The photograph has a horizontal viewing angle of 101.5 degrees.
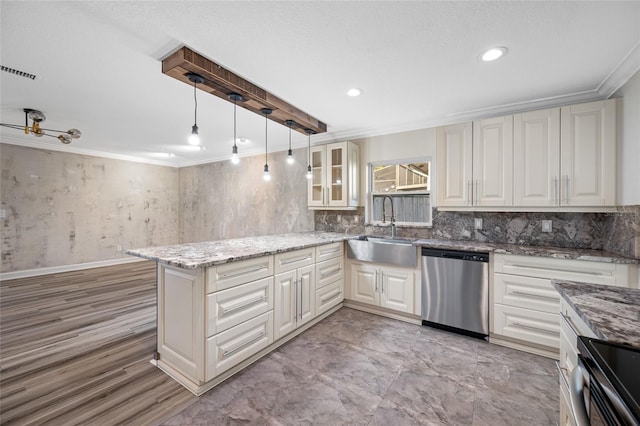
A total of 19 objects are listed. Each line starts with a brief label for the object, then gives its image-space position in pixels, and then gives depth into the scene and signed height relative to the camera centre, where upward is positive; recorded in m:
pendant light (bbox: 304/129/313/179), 3.60 +0.98
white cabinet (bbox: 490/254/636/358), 2.20 -0.76
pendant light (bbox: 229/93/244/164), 2.50 +1.10
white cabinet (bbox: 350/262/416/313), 3.05 -0.91
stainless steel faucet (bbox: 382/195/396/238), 3.61 -0.09
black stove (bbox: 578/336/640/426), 0.63 -0.45
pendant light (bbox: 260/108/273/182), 2.88 +1.11
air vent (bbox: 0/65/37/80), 2.24 +1.22
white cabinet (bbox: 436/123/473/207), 2.90 +0.56
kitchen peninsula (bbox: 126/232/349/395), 1.84 -0.75
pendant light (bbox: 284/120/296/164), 3.24 +1.13
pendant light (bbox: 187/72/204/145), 2.13 +1.09
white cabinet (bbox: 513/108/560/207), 2.50 +0.54
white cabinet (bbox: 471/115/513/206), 2.70 +0.54
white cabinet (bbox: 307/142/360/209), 3.77 +0.51
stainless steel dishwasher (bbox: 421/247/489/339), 2.64 -0.83
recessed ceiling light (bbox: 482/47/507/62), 1.88 +1.18
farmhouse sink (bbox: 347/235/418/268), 2.98 -0.48
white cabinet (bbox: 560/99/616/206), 2.29 +0.53
